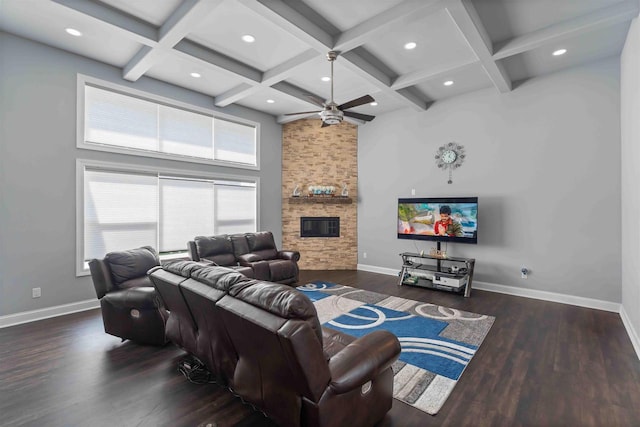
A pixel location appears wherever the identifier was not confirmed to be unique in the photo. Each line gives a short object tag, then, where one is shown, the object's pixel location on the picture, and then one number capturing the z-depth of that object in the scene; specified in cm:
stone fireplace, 700
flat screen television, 511
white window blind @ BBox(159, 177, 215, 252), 520
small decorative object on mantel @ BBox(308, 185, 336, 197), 688
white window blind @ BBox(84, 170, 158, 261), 435
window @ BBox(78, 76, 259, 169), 436
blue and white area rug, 235
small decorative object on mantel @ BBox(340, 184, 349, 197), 699
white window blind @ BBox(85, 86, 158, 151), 436
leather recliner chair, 294
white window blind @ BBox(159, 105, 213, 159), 518
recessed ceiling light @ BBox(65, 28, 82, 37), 355
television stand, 488
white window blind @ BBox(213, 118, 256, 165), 600
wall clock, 553
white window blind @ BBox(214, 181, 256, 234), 605
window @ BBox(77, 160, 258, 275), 434
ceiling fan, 374
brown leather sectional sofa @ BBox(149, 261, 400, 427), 147
